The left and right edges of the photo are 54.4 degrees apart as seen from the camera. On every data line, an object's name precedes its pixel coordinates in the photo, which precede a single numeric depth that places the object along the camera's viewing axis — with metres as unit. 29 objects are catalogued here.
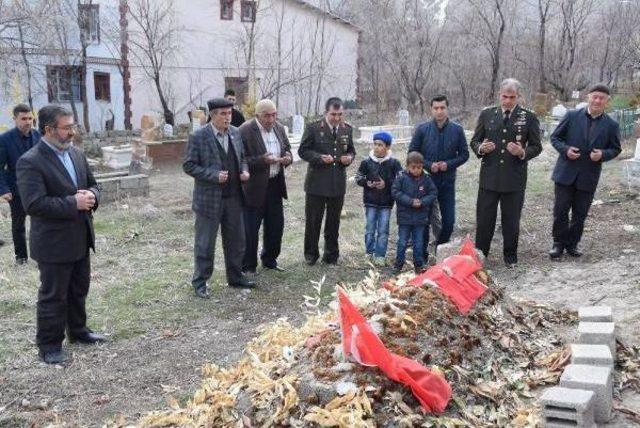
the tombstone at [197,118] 17.03
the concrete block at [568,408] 3.03
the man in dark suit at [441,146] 6.86
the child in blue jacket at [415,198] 6.57
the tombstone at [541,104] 22.97
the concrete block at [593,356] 3.62
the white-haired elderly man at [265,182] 6.55
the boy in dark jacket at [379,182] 6.88
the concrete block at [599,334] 3.93
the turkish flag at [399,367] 3.14
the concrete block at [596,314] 4.25
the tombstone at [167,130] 18.25
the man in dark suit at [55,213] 4.43
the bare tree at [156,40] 21.72
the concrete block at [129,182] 12.27
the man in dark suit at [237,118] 9.50
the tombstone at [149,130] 17.12
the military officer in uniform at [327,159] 6.82
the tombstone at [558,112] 19.76
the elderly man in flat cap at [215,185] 5.87
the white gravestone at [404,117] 21.05
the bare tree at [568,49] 26.44
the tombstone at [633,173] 10.69
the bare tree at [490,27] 25.69
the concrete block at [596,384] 3.27
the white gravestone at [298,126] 18.89
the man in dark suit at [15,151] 7.04
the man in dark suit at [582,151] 6.73
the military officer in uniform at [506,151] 6.54
